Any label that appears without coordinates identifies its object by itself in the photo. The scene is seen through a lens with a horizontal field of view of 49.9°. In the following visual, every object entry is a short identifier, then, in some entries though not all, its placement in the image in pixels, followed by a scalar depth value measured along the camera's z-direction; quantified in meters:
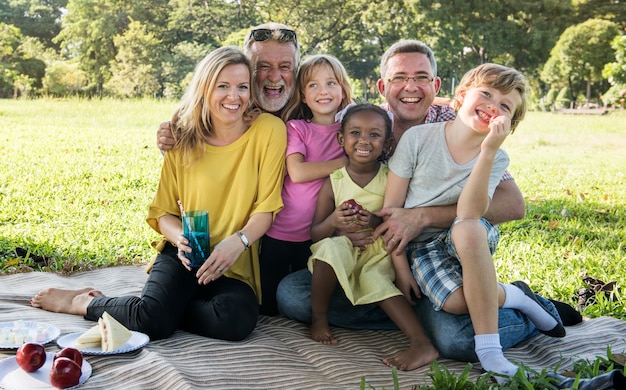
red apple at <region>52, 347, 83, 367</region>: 2.66
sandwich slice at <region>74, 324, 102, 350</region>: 2.95
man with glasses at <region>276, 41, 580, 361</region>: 3.11
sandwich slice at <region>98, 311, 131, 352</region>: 2.93
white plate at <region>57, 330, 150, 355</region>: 2.91
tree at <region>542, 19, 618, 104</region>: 27.50
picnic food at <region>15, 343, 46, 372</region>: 2.65
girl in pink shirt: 3.55
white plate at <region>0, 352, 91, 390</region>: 2.58
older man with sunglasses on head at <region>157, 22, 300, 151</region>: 3.76
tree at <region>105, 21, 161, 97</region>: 28.05
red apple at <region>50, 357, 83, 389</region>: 2.54
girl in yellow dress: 3.17
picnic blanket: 2.72
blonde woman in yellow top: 3.27
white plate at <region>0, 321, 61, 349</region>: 3.05
